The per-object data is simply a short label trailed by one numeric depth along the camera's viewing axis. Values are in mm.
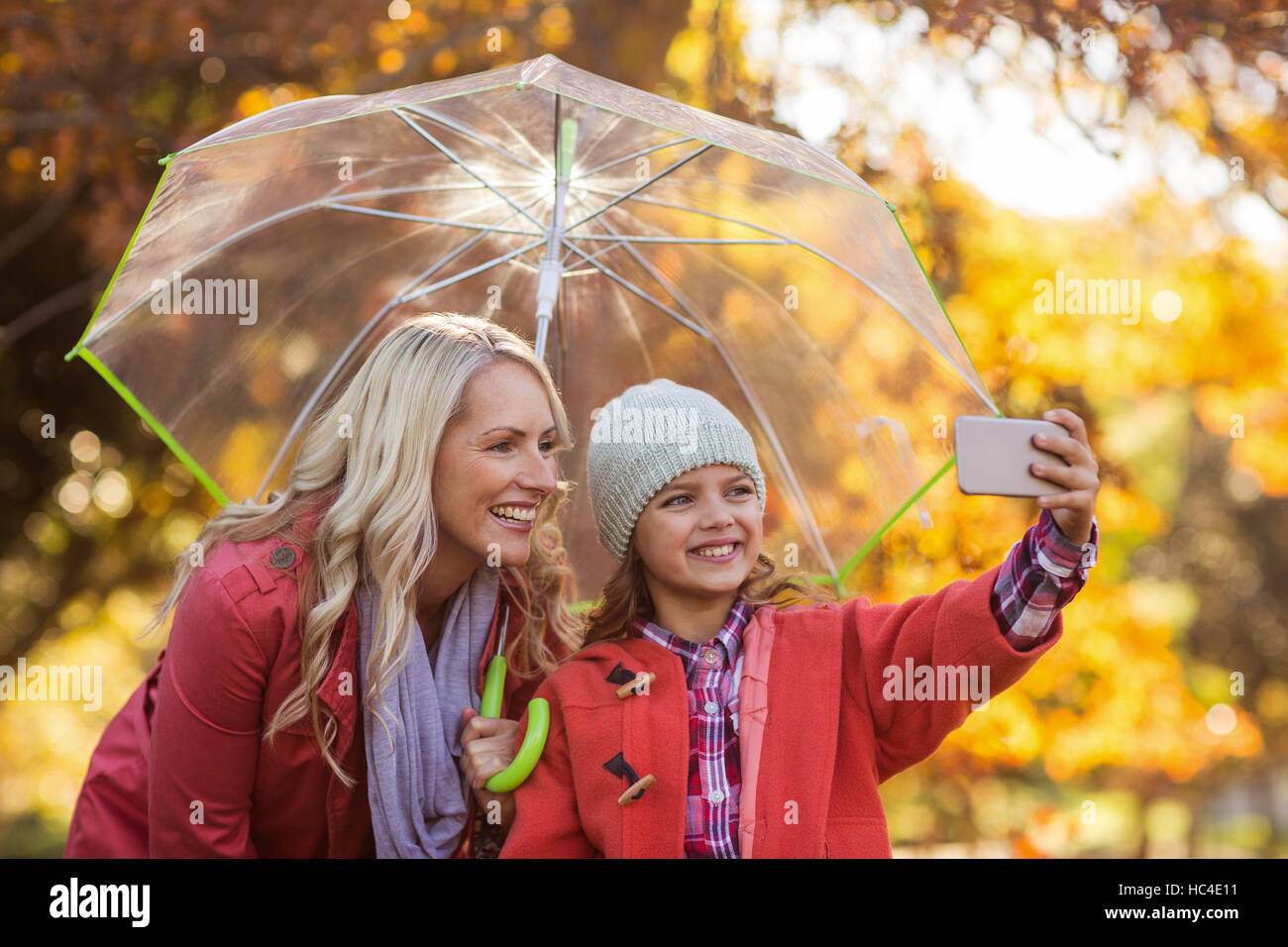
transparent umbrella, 2414
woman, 2320
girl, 2141
